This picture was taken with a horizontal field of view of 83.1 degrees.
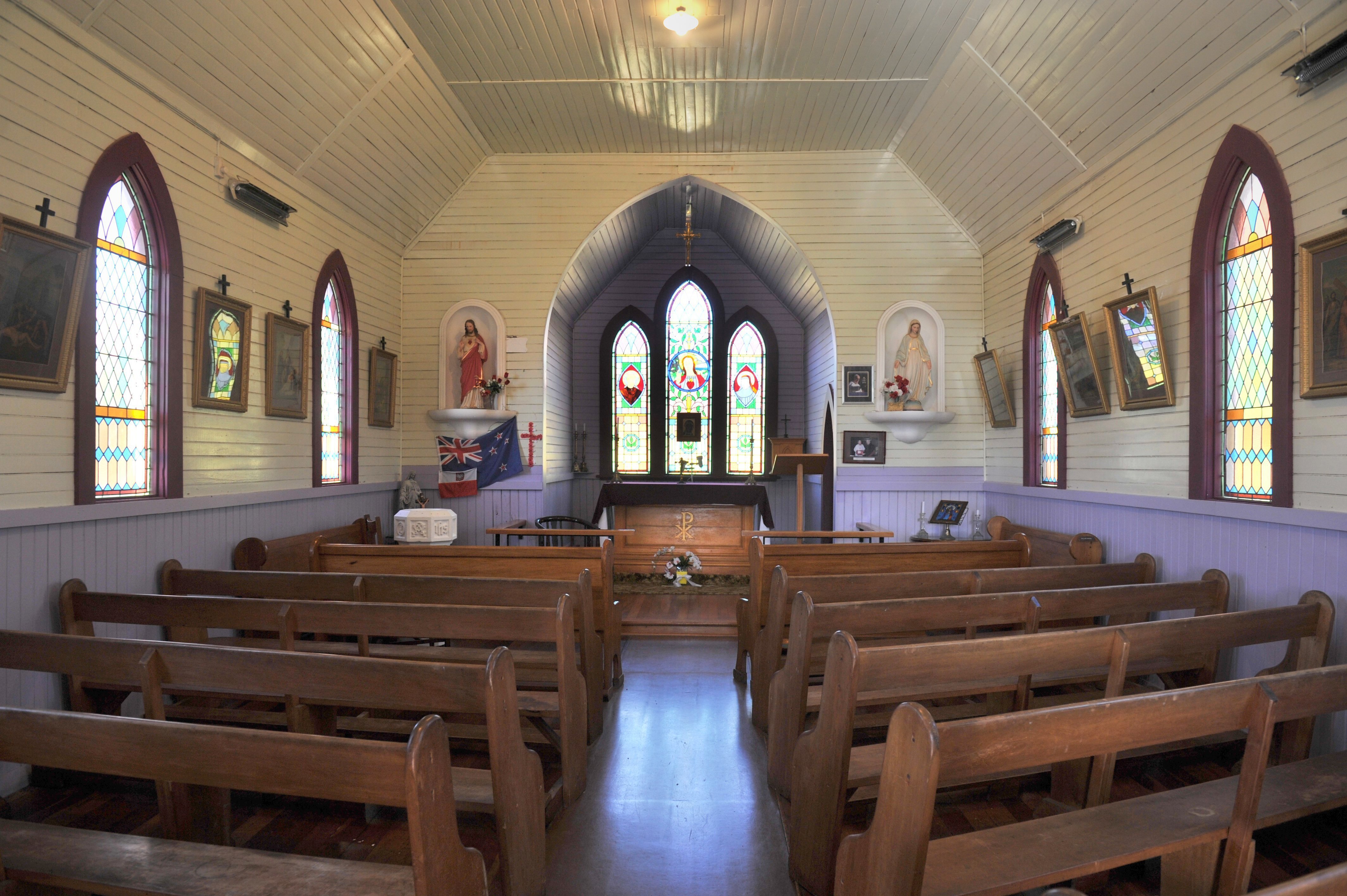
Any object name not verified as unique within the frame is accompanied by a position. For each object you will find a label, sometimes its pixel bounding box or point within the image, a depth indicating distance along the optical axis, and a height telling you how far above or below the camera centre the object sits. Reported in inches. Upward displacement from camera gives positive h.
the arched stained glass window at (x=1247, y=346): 156.9 +22.6
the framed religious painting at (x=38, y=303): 130.7 +28.0
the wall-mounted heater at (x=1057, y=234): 227.3 +67.6
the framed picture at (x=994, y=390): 278.1 +23.9
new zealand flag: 310.0 -1.1
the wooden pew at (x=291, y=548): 196.1 -25.9
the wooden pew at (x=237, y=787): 57.7 -26.1
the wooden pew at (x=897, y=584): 137.4 -25.5
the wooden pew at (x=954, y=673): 84.8 -26.6
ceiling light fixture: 211.8 +121.6
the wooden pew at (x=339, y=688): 79.2 -25.0
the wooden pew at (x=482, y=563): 178.2 -25.5
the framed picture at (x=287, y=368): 219.8 +26.8
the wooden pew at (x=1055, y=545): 198.5 -26.7
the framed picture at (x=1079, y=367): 213.6 +24.8
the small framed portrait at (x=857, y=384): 311.4 +28.6
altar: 338.6 -29.5
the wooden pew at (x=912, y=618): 110.6 -26.2
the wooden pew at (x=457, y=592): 136.6 -25.4
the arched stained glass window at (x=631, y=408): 442.6 +27.4
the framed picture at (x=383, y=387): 287.9 +27.2
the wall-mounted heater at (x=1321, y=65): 128.4 +67.5
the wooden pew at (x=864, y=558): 183.2 -26.1
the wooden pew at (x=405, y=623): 113.4 -25.7
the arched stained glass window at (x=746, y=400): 443.8 +31.8
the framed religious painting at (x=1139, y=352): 184.5 +25.6
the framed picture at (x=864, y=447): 311.3 +2.9
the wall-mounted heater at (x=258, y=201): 200.1 +69.9
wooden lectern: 285.1 -4.6
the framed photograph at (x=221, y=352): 187.9 +27.2
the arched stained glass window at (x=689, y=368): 441.7 +50.9
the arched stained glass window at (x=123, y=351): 159.8 +23.5
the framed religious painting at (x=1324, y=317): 131.5 +23.8
